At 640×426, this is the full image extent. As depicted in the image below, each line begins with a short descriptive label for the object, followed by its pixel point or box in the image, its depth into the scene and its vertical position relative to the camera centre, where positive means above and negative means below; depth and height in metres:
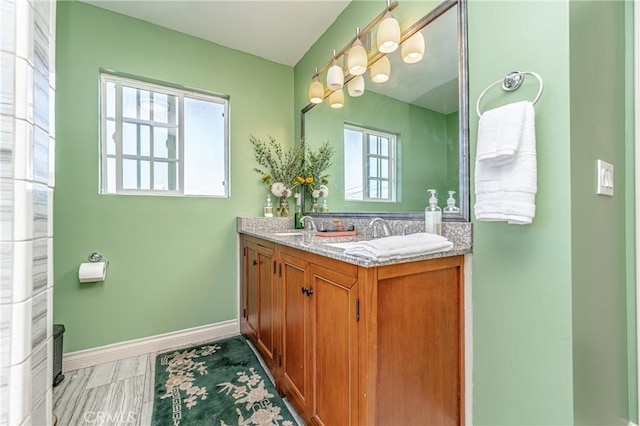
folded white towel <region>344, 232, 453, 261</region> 0.98 -0.13
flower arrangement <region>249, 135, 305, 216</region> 2.60 +0.44
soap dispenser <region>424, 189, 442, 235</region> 1.33 -0.03
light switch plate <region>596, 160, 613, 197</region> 1.04 +0.14
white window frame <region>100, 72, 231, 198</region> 2.04 +0.70
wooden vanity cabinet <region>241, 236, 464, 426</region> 0.97 -0.52
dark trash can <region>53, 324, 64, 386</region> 1.68 -0.89
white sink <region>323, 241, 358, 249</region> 1.42 -0.17
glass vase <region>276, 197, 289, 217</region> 2.68 +0.03
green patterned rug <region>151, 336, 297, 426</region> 1.42 -1.06
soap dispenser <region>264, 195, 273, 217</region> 2.59 +0.03
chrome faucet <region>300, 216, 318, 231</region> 2.46 -0.09
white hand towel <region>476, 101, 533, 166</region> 0.96 +0.29
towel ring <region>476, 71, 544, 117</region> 1.05 +0.52
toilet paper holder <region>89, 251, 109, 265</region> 1.96 -0.32
